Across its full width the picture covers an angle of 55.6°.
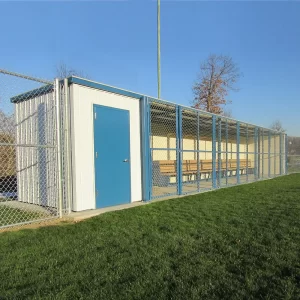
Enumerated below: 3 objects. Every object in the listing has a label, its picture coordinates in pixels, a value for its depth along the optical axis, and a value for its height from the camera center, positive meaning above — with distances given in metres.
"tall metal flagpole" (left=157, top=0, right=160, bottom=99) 14.01 +4.69
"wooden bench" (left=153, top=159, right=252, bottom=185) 11.38 -0.90
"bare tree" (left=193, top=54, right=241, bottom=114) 27.98 +5.40
